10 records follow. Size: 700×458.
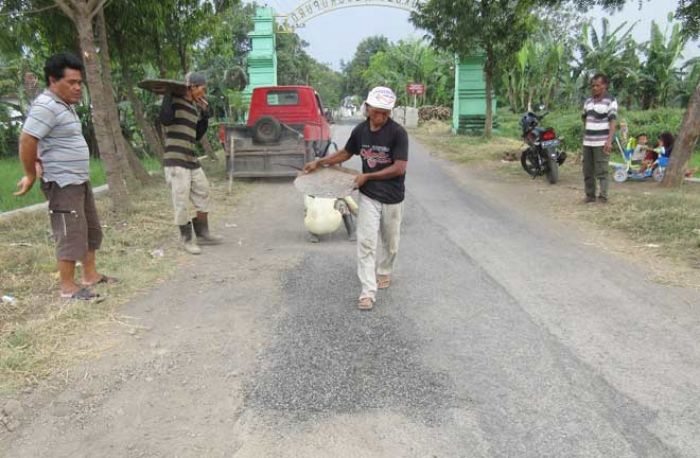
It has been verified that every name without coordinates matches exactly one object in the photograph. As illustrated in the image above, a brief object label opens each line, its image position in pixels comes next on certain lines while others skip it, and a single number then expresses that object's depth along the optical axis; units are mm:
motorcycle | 10141
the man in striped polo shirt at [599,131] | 7605
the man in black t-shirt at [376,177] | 4156
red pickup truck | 10484
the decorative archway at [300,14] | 26409
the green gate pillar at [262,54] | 21906
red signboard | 32531
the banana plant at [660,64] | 19516
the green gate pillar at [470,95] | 22609
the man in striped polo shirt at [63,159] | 4023
